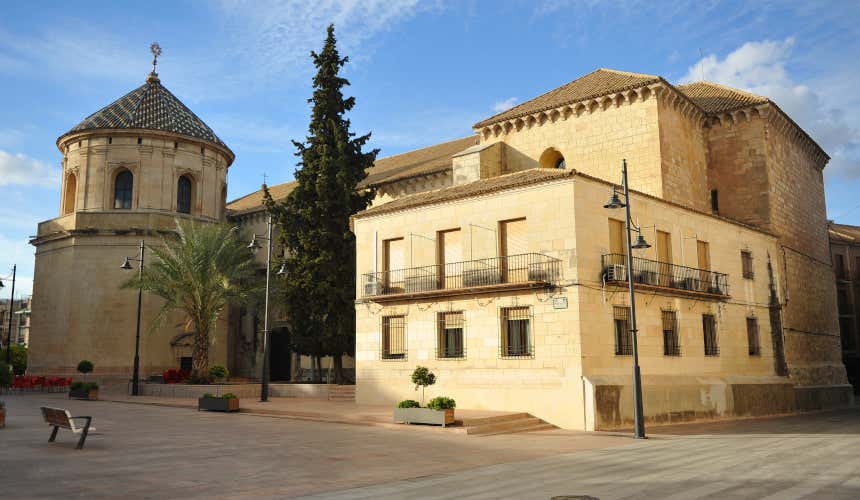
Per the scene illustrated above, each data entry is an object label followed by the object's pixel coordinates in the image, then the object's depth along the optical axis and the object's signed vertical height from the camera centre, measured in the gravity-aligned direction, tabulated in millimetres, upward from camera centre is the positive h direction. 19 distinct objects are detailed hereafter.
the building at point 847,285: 55156 +5826
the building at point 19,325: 121000 +6816
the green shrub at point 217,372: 32344 -446
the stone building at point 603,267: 20500 +3165
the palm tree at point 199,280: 32375 +3807
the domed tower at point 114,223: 38281 +7973
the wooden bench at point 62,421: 13078 -1108
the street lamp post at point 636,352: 16922 +190
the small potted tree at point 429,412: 17938 -1332
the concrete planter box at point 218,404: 22594 -1363
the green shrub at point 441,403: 18109 -1093
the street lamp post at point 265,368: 26073 -226
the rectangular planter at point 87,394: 28859 -1291
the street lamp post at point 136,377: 30188 -619
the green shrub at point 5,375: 16859 -275
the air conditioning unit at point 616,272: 20827 +2617
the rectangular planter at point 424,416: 17906 -1433
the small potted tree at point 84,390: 28906 -1117
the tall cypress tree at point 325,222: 30328 +6223
